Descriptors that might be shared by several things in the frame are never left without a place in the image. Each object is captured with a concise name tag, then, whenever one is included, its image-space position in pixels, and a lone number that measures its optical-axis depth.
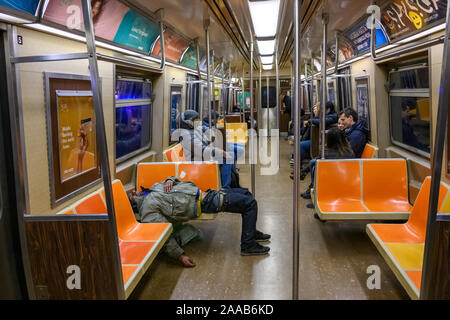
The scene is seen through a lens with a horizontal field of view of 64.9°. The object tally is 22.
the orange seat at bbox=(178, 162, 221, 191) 3.81
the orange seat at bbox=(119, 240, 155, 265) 2.49
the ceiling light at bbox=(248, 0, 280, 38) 3.75
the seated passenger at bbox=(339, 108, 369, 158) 4.27
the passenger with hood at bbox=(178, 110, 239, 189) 4.74
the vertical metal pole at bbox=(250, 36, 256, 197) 4.09
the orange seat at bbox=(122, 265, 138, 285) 2.21
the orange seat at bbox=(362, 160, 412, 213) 3.58
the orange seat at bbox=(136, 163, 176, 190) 3.78
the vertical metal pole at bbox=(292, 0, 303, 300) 1.74
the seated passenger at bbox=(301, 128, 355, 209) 3.84
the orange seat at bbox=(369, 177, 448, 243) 2.75
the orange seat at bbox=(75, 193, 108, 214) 2.45
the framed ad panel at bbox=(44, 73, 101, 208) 2.36
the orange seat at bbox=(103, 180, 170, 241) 2.89
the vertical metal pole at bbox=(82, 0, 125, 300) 1.65
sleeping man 3.08
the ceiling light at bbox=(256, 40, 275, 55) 6.32
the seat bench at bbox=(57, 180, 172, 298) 2.33
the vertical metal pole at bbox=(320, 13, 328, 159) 3.42
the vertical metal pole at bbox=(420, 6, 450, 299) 1.53
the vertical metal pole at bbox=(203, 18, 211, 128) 3.95
